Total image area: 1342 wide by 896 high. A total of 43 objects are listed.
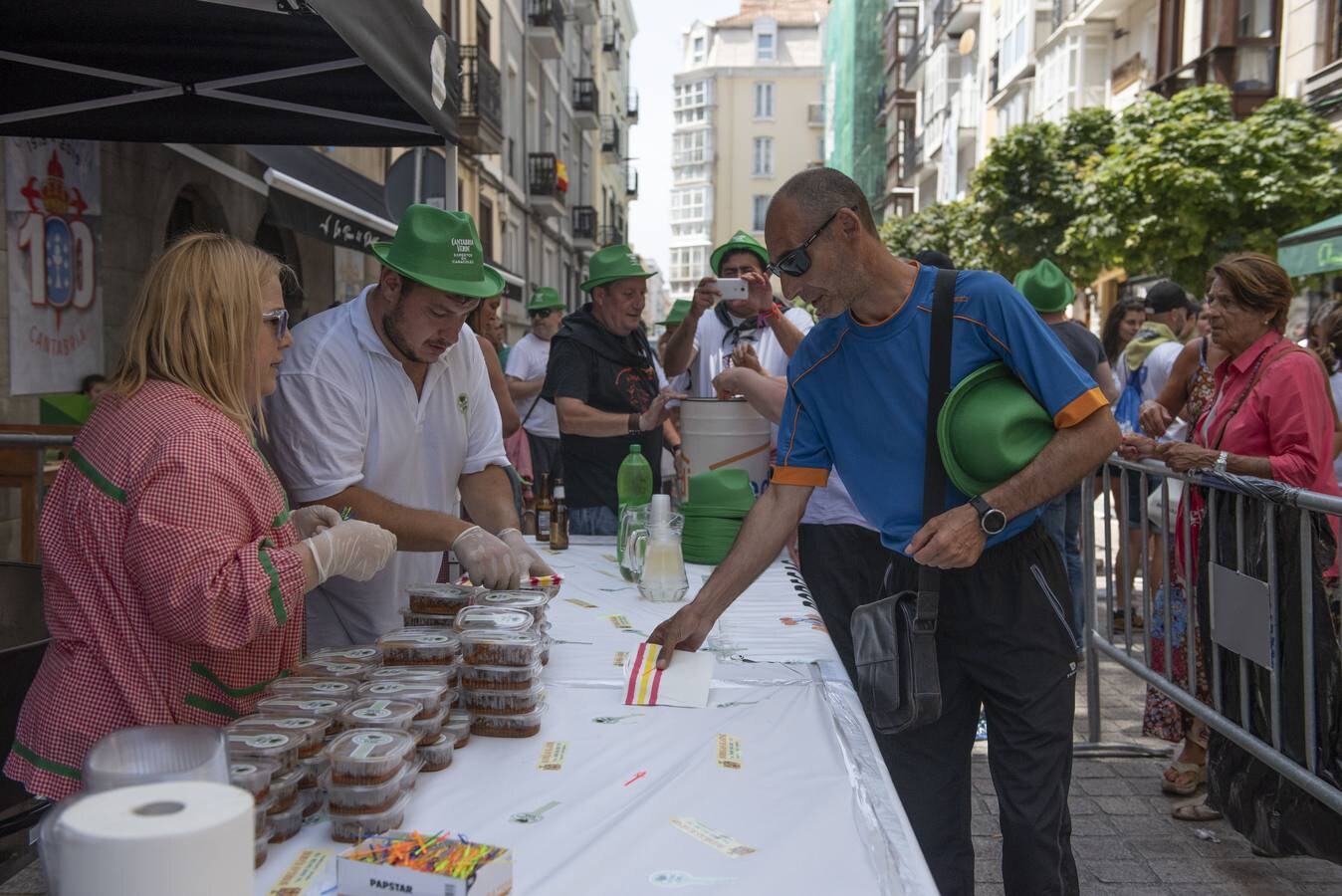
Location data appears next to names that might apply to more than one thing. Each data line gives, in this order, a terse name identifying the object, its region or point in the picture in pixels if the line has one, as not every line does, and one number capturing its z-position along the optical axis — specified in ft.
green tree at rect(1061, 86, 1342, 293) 41.78
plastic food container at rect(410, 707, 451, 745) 5.96
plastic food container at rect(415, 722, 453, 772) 6.10
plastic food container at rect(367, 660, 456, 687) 6.39
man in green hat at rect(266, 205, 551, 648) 9.42
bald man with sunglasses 8.18
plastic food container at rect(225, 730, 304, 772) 5.20
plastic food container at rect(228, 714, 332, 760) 5.49
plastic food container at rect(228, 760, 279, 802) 4.83
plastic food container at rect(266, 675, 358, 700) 6.17
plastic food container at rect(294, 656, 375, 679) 6.57
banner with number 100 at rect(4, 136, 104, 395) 20.12
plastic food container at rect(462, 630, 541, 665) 6.70
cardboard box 4.31
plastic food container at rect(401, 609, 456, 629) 7.91
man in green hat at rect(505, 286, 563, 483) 26.27
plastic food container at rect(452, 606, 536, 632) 7.15
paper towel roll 2.87
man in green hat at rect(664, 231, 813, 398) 14.85
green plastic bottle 13.83
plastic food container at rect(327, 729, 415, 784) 5.24
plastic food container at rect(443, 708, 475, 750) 6.39
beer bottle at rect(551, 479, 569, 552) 13.41
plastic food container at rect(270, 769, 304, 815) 5.11
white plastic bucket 13.58
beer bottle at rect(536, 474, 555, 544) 14.02
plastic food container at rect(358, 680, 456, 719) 6.08
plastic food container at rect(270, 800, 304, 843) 5.14
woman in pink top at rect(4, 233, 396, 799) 5.92
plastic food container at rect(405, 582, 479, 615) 7.97
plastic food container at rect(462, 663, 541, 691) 6.70
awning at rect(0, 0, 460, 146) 11.09
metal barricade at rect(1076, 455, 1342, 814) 10.35
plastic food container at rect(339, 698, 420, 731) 5.72
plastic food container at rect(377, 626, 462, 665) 6.86
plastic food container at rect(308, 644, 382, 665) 6.99
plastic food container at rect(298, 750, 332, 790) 5.36
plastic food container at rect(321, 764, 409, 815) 5.25
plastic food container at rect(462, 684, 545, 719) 6.72
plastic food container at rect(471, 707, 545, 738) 6.70
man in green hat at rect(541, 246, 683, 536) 15.85
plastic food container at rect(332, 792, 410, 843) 5.24
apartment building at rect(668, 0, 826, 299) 269.44
